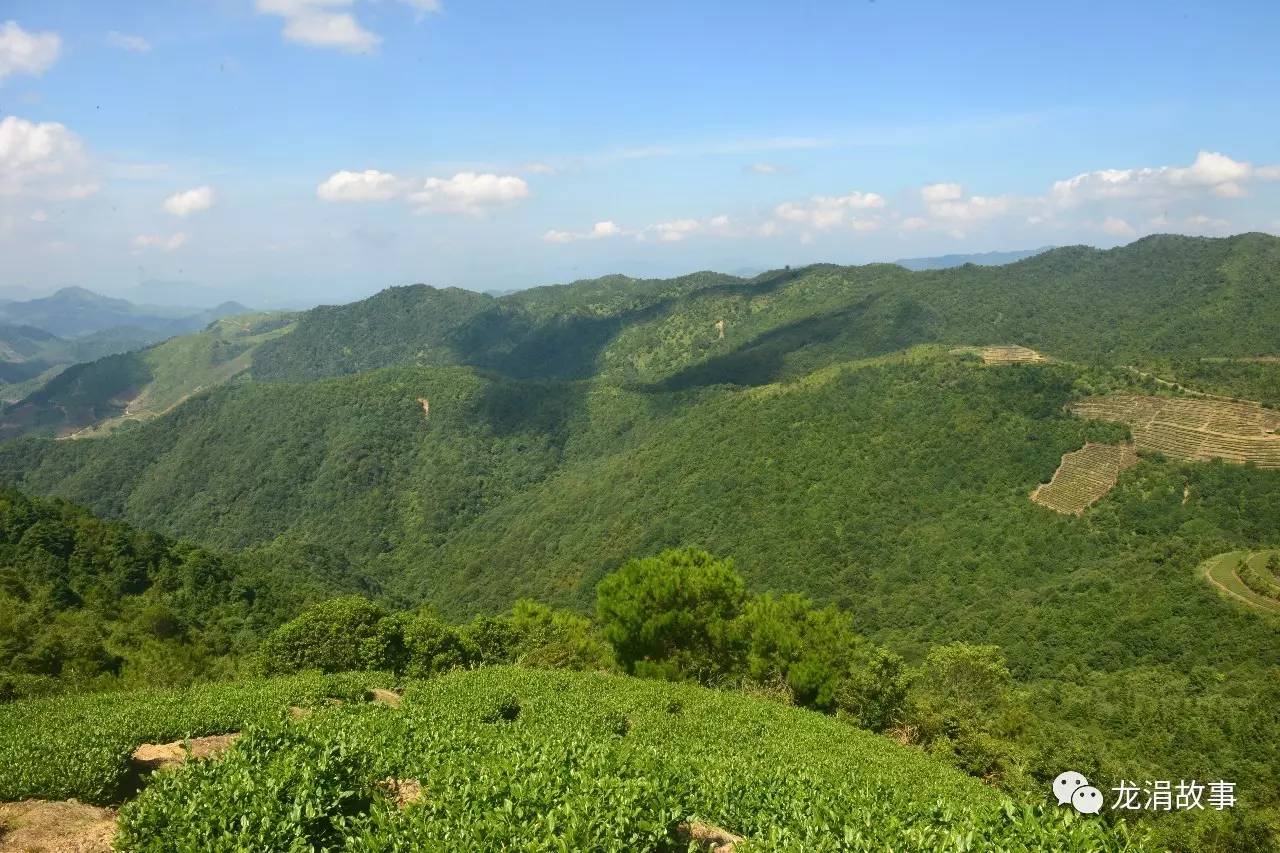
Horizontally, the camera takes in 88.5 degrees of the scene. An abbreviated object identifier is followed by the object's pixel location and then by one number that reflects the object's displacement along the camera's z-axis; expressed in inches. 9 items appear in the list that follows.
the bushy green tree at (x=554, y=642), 1488.7
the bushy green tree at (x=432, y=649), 1348.1
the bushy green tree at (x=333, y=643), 1318.9
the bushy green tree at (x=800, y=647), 1301.7
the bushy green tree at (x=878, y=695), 1266.0
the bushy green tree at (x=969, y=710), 1170.0
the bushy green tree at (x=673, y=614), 1381.6
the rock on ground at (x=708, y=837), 442.7
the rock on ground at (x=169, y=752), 552.4
